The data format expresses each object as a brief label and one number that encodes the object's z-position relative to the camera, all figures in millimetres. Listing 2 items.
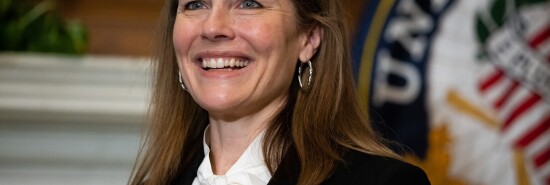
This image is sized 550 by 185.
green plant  3166
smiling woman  2253
